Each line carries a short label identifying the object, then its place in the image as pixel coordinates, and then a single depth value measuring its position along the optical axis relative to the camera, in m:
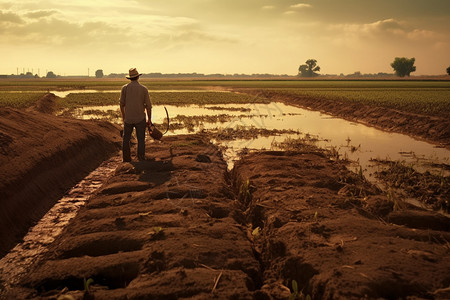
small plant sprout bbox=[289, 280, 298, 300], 2.90
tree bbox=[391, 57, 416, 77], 111.44
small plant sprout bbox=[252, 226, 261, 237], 4.36
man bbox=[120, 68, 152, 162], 7.42
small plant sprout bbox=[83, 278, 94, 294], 2.95
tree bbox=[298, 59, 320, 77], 161.75
